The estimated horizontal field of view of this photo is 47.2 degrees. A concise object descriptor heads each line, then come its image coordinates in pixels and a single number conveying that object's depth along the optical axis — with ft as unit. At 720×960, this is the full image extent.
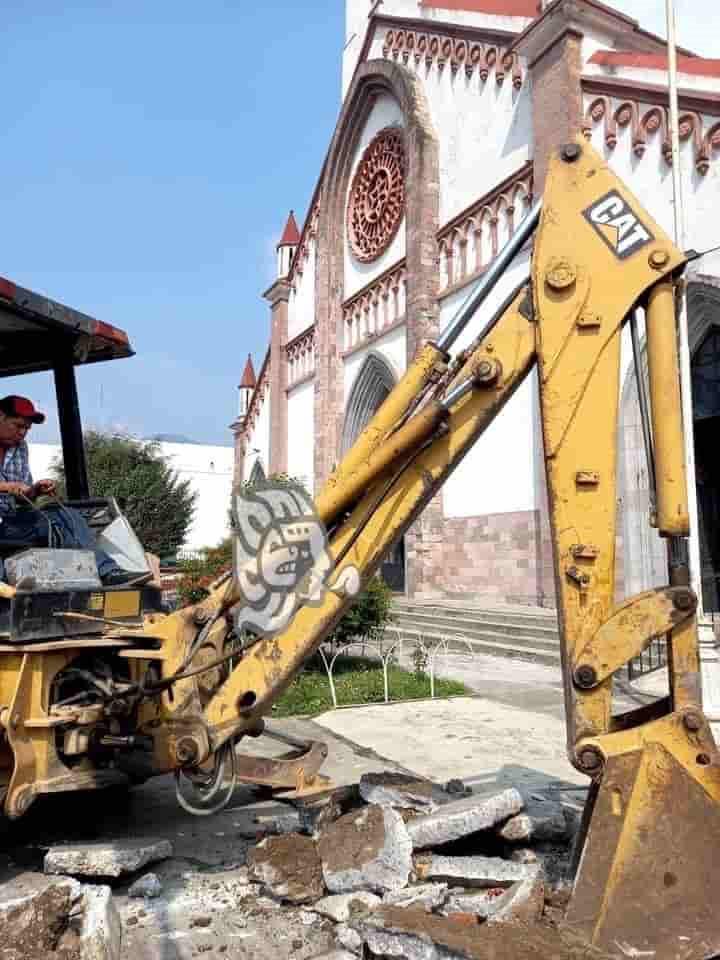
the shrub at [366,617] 34.78
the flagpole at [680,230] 28.22
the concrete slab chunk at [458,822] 12.45
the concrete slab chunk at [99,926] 9.91
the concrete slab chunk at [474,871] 11.46
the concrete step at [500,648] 38.01
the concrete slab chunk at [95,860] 12.28
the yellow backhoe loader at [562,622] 9.50
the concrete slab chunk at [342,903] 11.36
